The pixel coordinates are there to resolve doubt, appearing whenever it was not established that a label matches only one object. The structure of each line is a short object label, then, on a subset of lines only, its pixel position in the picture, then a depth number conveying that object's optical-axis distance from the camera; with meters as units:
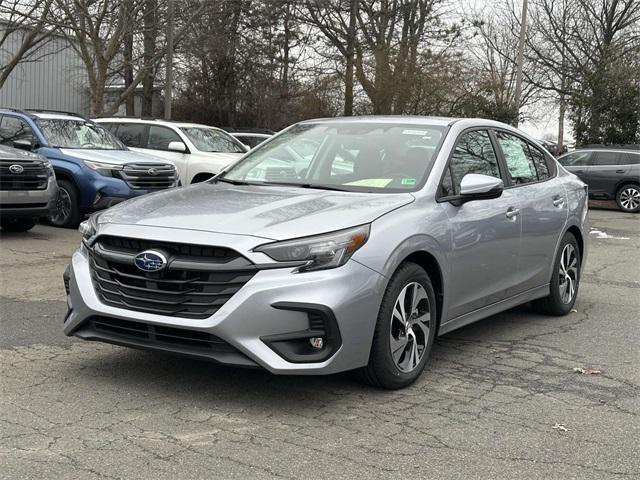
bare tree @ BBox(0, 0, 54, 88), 21.55
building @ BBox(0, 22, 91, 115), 36.50
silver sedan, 4.10
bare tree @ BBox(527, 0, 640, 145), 34.28
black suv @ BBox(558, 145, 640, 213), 20.70
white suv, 14.59
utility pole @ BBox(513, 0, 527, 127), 30.73
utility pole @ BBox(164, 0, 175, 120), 21.51
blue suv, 11.86
